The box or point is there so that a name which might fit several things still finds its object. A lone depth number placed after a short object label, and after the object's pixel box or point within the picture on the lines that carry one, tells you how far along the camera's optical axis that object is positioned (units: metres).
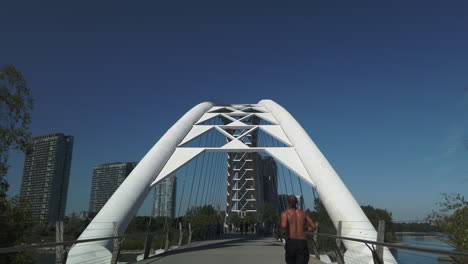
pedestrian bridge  8.85
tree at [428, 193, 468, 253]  10.23
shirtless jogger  4.69
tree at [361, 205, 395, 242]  39.69
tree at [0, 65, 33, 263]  8.67
